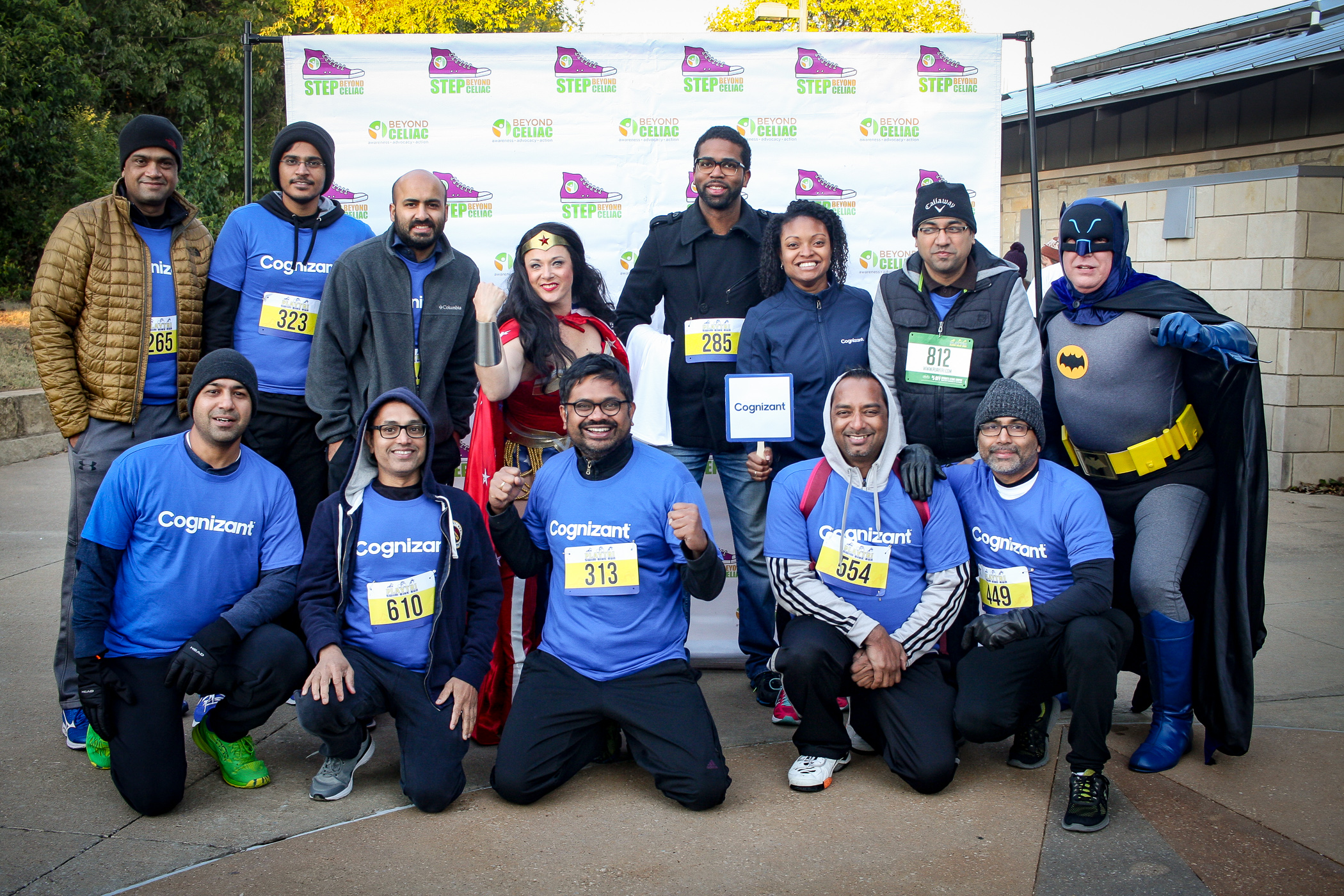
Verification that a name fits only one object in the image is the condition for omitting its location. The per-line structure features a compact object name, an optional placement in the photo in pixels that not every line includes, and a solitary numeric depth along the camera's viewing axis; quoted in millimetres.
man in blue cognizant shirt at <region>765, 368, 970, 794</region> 3482
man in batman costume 3562
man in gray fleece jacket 3836
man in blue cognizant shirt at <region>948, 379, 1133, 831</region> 3363
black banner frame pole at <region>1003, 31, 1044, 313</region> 4914
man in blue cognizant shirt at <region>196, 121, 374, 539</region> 3965
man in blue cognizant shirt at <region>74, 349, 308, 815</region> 3254
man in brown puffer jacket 3744
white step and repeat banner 5043
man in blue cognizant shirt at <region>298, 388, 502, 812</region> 3391
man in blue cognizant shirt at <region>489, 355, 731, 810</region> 3385
